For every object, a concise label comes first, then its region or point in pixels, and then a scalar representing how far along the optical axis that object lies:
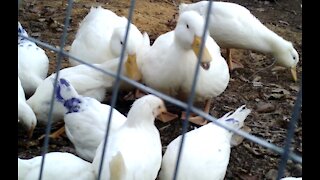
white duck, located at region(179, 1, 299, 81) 3.22
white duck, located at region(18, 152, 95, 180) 2.00
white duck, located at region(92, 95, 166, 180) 1.89
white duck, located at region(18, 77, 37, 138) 2.42
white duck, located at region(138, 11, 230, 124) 2.62
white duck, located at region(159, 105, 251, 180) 2.05
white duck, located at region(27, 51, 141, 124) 2.62
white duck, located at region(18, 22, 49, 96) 2.79
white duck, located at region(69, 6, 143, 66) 2.86
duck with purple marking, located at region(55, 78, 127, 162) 2.34
